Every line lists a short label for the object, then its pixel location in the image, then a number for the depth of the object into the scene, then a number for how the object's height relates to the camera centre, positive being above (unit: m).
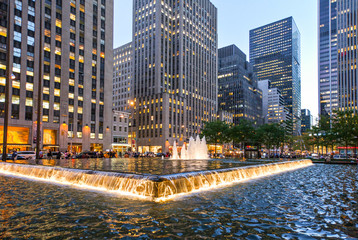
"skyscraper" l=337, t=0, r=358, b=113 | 162.50 +51.90
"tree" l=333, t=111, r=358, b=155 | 58.81 +1.97
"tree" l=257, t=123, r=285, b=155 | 86.62 +0.38
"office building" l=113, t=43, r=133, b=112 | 141.84 +33.63
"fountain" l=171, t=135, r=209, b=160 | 59.41 -4.14
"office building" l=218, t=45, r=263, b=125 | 182.12 +34.45
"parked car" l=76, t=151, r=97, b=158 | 56.62 -4.66
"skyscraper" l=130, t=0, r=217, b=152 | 120.00 +32.63
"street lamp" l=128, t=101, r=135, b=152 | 127.22 +6.88
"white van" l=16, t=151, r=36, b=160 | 47.61 -3.96
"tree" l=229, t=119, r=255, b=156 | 86.08 +1.01
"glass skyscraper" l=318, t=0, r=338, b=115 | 194.25 +62.85
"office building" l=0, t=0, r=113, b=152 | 69.19 +19.37
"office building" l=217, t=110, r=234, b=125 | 158.18 +12.18
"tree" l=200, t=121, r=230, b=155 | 87.50 +0.99
